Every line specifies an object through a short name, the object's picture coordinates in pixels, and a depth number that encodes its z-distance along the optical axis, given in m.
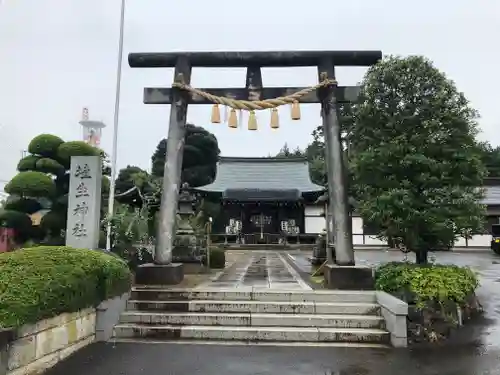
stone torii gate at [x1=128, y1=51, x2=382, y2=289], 8.51
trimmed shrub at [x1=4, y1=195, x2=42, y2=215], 13.81
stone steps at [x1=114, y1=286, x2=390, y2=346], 6.23
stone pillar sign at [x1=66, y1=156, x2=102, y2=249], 7.56
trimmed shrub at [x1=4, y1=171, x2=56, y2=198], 13.01
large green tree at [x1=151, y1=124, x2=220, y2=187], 38.66
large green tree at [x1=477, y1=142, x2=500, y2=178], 43.23
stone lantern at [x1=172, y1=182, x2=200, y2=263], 11.28
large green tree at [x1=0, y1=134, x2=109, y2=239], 13.16
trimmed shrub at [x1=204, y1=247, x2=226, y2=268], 13.04
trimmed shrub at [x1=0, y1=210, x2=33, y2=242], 13.48
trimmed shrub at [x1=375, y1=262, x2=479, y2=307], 6.79
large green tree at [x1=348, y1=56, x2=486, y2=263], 7.54
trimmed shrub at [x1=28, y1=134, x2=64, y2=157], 13.59
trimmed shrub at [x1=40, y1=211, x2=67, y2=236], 13.29
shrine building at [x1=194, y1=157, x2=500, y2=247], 29.38
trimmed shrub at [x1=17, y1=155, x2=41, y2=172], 13.64
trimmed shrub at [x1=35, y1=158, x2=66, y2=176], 13.41
